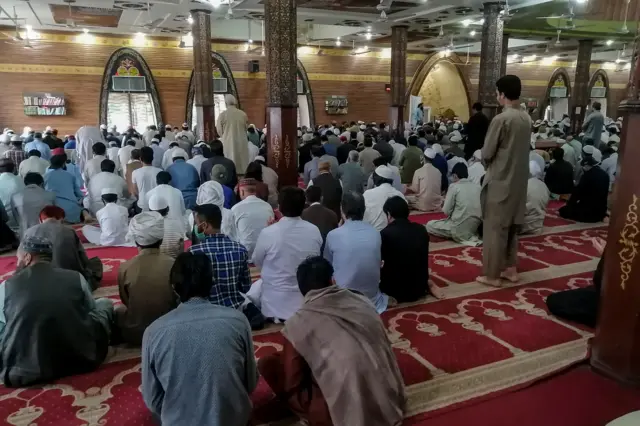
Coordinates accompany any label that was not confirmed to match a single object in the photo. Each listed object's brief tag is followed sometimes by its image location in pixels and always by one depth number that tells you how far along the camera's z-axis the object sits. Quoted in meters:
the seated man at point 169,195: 4.64
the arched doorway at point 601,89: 21.56
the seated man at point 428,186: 6.26
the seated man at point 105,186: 5.57
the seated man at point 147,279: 2.74
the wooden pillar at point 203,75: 9.41
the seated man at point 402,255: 3.37
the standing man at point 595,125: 9.38
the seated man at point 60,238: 3.32
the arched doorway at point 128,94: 12.91
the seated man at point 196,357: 1.77
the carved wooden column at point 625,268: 2.33
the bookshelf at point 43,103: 12.06
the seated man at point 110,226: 4.95
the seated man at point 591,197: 5.79
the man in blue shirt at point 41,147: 7.36
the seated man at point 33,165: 6.05
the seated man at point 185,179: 5.66
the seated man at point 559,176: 6.54
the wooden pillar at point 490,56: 9.35
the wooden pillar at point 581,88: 15.19
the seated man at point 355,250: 3.12
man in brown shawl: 1.92
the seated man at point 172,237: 3.52
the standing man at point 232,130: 7.40
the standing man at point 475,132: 7.96
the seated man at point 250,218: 3.92
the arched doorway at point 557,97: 20.36
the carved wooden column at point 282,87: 5.95
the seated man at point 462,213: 4.91
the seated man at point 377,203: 4.56
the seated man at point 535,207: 5.33
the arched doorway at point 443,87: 17.53
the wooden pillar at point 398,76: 12.23
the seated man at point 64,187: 5.44
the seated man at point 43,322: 2.37
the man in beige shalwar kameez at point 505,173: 3.59
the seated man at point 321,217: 3.78
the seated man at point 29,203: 4.55
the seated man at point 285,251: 3.03
